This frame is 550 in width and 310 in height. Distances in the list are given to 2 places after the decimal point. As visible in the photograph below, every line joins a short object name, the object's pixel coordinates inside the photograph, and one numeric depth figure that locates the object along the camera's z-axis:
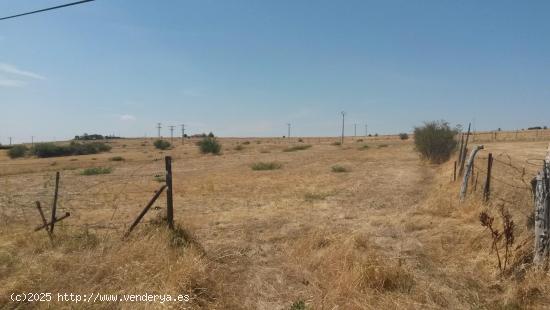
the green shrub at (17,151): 66.69
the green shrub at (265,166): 28.55
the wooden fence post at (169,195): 7.48
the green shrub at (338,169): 25.27
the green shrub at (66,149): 67.19
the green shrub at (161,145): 80.24
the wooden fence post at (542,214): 5.83
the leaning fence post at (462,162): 14.84
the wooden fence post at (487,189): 10.32
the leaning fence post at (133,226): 7.12
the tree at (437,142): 29.16
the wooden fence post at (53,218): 7.52
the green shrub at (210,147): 56.59
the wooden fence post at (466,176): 11.25
